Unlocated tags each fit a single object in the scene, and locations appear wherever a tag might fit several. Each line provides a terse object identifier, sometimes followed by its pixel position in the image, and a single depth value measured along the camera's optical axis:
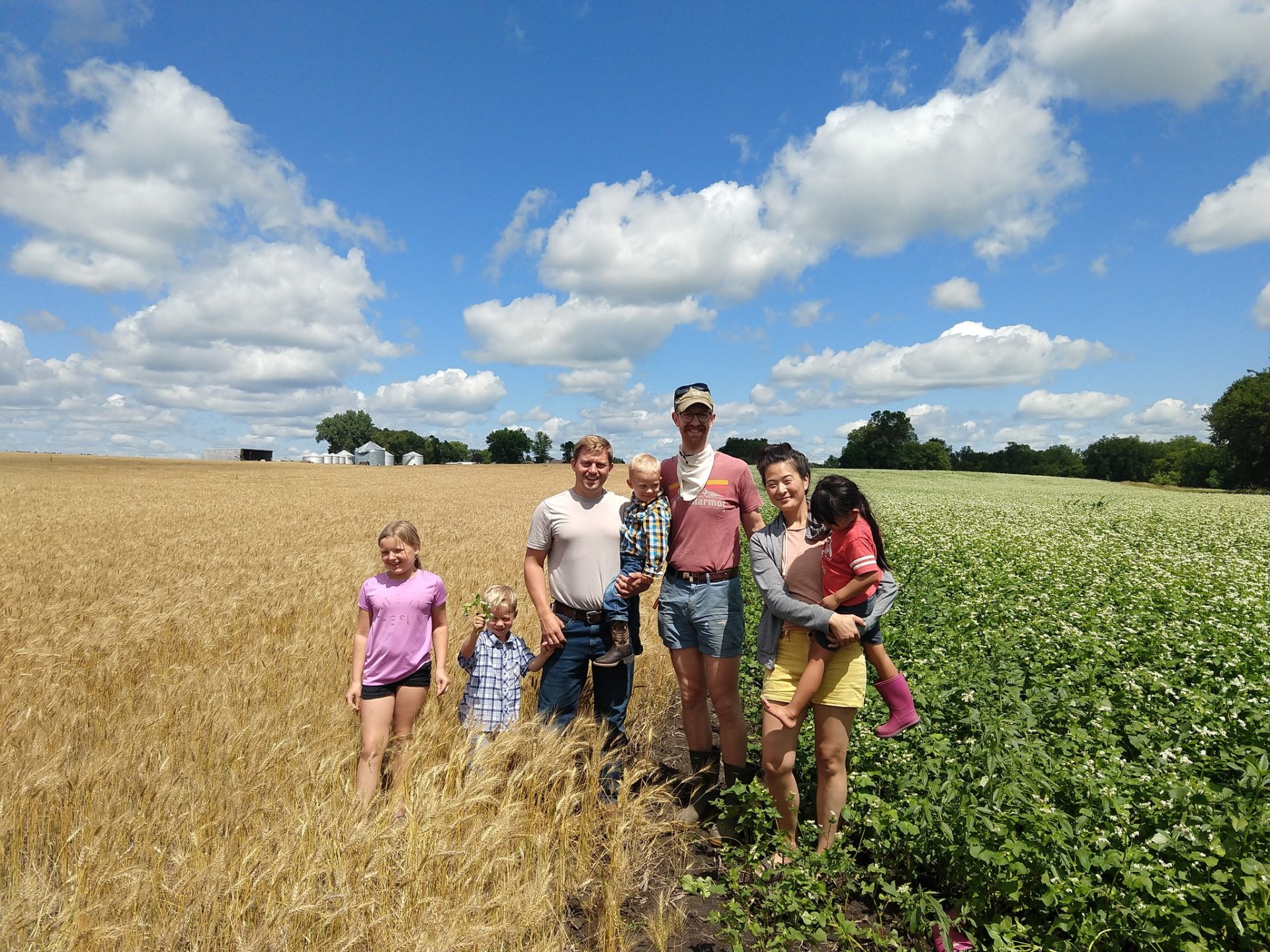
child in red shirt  3.55
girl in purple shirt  4.30
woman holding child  3.67
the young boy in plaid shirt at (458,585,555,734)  4.51
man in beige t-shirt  4.37
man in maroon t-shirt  4.29
